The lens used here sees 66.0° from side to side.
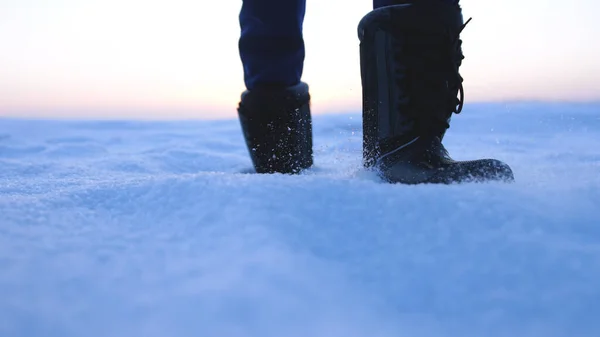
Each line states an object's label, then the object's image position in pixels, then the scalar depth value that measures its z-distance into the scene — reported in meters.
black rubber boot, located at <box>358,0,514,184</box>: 1.11
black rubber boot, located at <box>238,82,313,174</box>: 1.46
